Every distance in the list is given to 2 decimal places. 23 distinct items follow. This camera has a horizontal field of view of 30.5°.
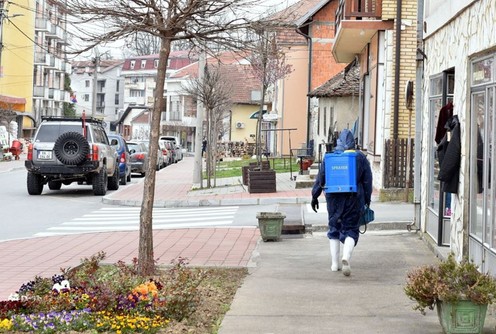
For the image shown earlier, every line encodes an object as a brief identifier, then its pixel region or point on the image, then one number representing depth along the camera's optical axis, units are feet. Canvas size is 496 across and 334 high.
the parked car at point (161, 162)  155.76
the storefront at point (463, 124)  30.86
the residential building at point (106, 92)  424.87
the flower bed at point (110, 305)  23.22
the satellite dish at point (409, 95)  60.49
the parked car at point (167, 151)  167.54
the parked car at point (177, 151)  195.79
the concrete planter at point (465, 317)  23.06
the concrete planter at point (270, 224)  46.21
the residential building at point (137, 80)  353.53
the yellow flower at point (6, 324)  22.88
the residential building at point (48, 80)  279.90
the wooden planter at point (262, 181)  76.64
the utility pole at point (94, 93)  170.75
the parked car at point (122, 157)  103.58
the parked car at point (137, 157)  125.39
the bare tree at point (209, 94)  90.89
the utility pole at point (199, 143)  90.39
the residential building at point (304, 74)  143.74
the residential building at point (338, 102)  99.71
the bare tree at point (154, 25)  32.43
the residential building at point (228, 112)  237.45
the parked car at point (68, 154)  79.87
